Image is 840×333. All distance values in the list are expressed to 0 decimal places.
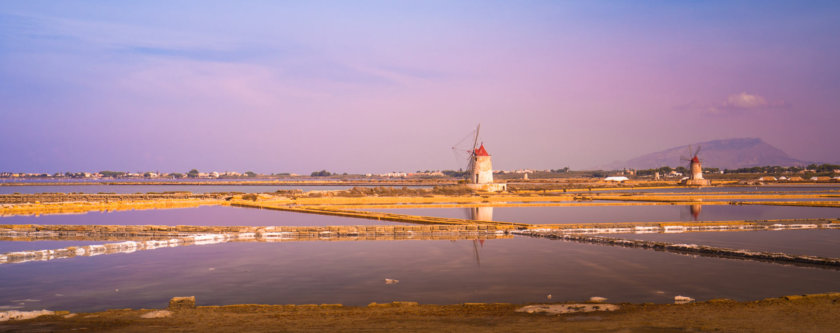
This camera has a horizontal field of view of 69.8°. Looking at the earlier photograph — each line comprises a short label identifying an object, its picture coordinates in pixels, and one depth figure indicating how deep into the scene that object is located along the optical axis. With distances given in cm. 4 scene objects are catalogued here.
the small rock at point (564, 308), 925
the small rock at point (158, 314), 894
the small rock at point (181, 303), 976
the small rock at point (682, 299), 1021
